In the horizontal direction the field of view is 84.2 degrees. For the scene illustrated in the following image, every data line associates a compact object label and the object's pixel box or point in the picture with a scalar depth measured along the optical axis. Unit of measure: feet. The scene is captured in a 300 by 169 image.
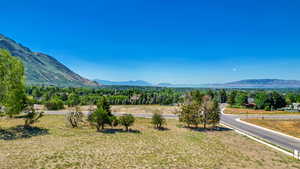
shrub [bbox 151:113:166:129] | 102.73
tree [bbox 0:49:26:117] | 78.64
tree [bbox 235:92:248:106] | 268.21
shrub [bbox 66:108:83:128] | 96.72
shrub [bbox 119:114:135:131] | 94.07
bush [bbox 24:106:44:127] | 91.76
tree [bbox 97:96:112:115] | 97.73
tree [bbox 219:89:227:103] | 362.74
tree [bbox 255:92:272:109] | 242.99
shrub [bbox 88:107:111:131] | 90.31
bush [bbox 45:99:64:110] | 186.19
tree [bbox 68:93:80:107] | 233.33
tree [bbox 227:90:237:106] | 281.89
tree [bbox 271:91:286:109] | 247.09
